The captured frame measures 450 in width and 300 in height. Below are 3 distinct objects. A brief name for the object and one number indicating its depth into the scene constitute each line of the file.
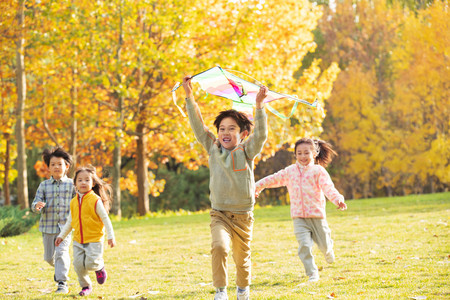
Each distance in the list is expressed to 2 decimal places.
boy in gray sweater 4.79
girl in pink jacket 6.32
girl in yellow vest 5.76
